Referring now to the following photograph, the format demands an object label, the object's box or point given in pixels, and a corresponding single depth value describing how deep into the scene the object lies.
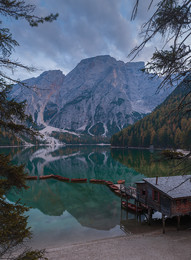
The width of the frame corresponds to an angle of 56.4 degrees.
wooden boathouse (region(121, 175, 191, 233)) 18.72
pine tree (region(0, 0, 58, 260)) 6.37
